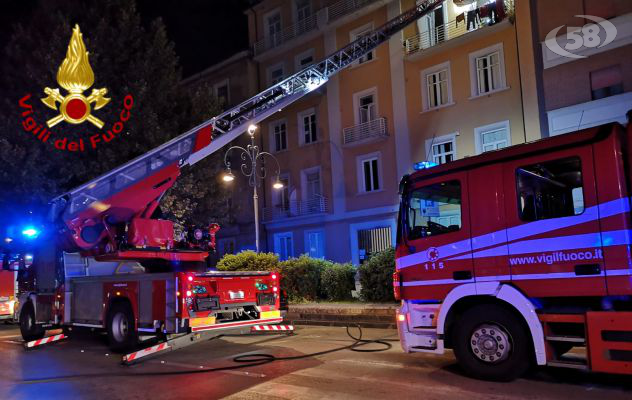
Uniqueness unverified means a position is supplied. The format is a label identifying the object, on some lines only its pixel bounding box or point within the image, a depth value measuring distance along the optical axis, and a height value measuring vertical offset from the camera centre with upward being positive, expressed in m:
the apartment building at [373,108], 21.17 +6.85
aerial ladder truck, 9.44 +0.19
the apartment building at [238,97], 30.06 +9.71
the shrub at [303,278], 16.75 -0.23
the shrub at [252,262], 17.06 +0.36
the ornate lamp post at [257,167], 27.60 +5.60
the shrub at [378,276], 14.48 -0.25
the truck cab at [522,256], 5.95 +0.05
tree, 16.84 +6.12
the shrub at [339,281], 16.23 -0.36
